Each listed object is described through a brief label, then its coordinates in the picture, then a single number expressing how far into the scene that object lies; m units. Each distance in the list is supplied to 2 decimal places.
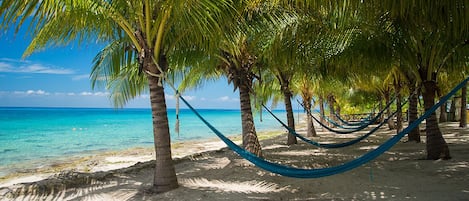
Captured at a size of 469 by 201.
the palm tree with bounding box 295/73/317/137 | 11.64
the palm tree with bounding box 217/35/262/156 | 5.77
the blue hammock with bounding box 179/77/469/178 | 2.99
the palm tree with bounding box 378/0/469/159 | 4.10
